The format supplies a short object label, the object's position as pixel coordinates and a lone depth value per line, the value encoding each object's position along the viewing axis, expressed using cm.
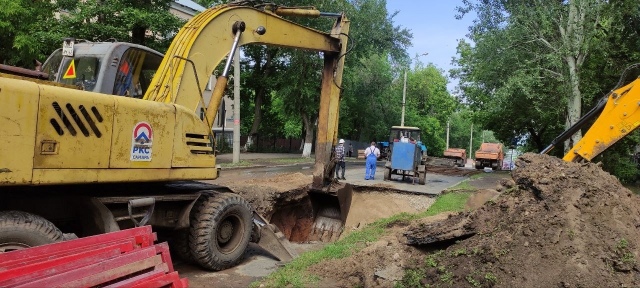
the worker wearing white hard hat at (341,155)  1733
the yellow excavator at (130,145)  473
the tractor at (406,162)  1767
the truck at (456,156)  4192
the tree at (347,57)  3262
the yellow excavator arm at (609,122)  825
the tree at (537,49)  1903
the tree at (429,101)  6318
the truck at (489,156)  3781
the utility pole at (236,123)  2270
